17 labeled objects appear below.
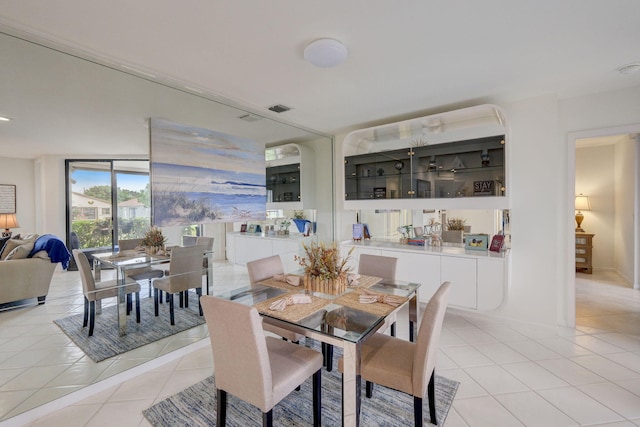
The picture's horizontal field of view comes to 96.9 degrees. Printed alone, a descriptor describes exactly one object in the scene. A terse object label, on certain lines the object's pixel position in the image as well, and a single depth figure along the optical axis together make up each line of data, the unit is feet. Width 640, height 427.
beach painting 8.82
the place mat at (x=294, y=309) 5.64
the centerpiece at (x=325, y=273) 7.23
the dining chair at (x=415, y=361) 5.14
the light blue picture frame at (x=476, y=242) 10.91
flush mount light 6.54
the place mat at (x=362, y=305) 5.97
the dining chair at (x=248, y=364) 4.74
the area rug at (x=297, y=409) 6.11
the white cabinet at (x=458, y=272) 9.71
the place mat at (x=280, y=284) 7.54
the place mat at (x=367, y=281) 7.68
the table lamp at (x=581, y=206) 17.67
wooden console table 17.01
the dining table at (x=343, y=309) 4.99
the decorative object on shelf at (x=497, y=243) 10.55
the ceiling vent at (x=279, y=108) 10.81
